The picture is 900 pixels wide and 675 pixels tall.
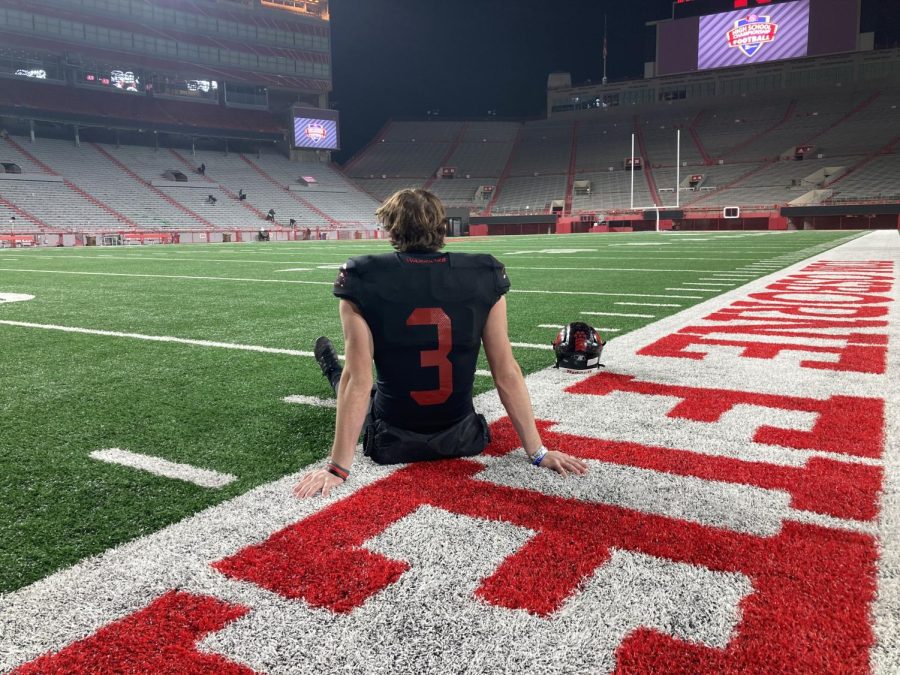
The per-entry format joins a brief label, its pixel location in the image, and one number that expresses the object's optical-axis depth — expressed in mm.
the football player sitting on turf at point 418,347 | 2439
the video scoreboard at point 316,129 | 52438
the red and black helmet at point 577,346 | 4105
